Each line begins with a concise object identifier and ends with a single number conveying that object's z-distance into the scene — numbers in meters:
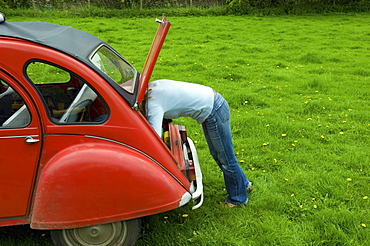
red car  2.76
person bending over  3.07
